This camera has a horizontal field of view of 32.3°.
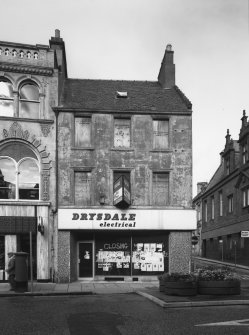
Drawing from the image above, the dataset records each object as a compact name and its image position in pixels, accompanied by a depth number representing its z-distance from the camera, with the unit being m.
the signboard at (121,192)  21.81
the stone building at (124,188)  22.32
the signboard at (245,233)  29.63
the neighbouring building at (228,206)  36.62
